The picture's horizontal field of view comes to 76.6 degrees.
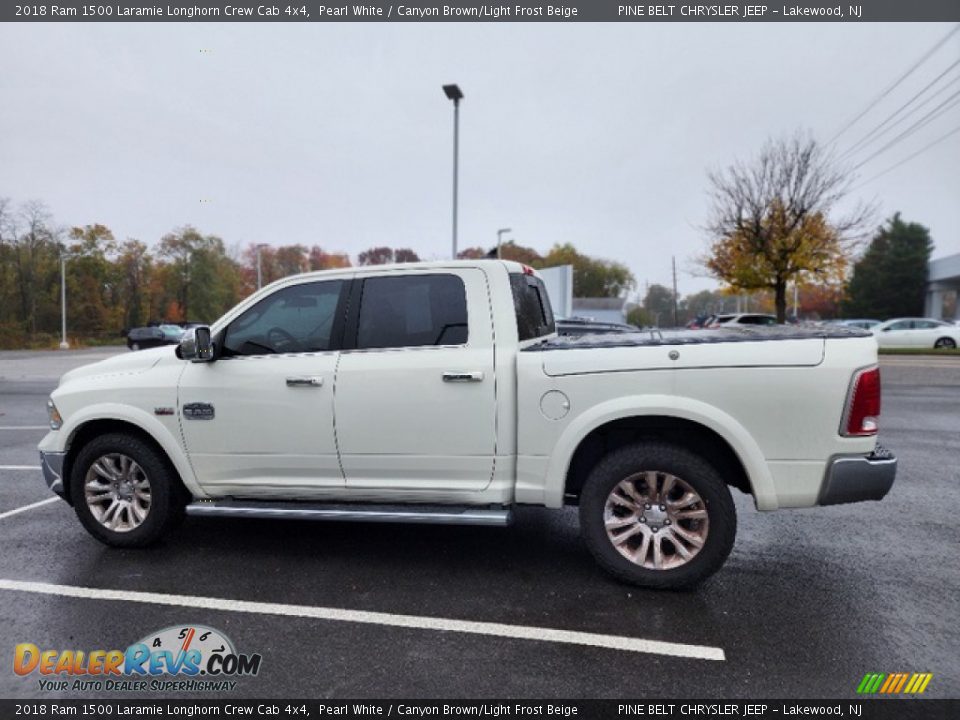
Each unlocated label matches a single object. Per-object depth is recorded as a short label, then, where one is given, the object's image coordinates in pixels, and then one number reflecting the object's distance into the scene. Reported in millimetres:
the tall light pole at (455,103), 16281
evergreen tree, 52781
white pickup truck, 3459
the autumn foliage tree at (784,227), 27172
